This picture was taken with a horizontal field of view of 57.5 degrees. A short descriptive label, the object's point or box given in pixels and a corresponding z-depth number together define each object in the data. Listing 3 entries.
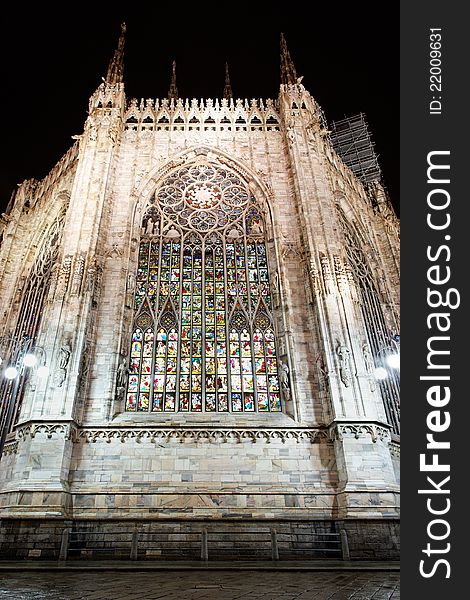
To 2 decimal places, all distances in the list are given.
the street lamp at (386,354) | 19.70
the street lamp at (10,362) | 15.65
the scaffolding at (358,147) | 33.50
